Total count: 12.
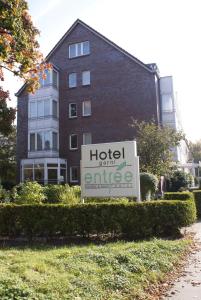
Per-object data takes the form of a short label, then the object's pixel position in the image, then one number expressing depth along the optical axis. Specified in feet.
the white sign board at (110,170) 41.56
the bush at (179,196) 47.87
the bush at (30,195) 45.14
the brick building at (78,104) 110.73
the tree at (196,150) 239.30
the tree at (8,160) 132.89
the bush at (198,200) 54.96
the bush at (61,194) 46.57
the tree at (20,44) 27.77
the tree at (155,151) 76.07
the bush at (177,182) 96.53
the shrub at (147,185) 61.26
